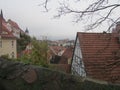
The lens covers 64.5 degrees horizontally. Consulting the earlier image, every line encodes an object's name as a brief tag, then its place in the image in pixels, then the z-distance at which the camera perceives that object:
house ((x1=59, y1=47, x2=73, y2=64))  13.89
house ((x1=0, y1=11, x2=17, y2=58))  14.09
